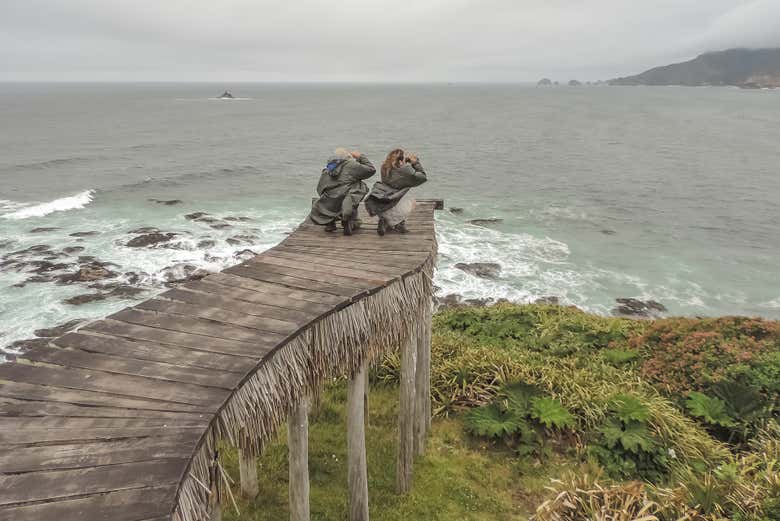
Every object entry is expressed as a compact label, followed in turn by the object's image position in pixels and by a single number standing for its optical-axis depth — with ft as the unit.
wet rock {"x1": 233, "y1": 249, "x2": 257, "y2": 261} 87.56
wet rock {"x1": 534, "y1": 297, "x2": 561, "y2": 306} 76.33
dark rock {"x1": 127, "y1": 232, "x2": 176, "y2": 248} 92.27
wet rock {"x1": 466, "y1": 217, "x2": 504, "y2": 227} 113.70
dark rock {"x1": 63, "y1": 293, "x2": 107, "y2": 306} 69.77
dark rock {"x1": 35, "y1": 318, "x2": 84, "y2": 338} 62.13
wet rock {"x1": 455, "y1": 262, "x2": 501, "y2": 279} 86.33
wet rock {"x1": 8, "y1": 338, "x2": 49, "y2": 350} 59.21
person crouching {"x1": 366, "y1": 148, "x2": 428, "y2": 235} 29.94
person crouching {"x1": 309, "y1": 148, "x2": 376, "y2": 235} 29.81
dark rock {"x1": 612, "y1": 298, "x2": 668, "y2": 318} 74.38
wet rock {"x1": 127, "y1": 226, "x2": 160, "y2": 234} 99.78
